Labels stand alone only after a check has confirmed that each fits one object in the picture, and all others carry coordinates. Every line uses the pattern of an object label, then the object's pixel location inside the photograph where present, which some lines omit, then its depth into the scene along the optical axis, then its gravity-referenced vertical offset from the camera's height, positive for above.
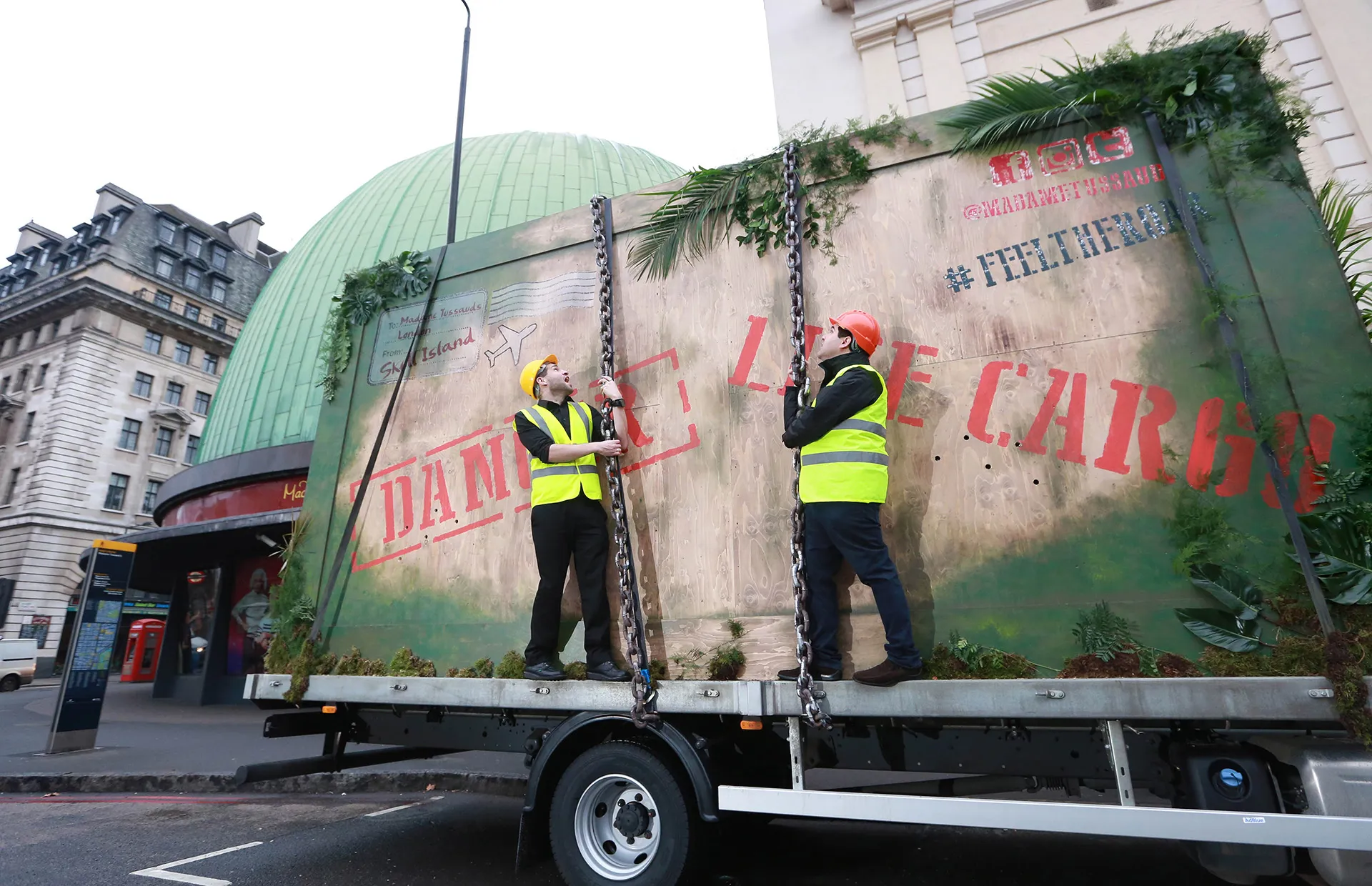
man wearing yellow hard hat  3.75 +0.78
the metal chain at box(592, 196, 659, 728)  3.41 +0.58
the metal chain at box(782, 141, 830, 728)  3.10 +1.19
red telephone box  23.23 +1.19
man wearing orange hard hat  3.17 +0.73
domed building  14.94 +5.92
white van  23.36 +0.98
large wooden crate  2.96 +1.14
